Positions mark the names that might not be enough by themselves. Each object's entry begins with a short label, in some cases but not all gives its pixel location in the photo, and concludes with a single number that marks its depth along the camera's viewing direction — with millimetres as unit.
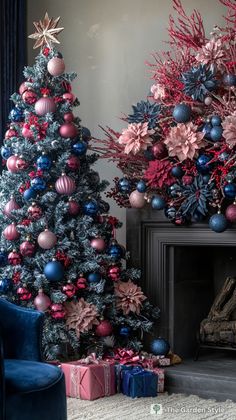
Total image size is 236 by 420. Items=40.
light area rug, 3273
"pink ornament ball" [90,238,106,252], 3908
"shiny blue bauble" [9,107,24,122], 4090
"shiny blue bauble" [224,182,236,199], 3625
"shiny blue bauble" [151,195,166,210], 3869
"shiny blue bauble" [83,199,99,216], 3941
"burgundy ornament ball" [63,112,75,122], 3975
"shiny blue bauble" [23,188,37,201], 3861
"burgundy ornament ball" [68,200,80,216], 3908
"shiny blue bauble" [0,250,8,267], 3945
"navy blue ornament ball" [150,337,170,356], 3949
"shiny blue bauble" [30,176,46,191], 3848
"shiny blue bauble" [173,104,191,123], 3717
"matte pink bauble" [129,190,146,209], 3984
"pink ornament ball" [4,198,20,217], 3938
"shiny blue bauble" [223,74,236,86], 3719
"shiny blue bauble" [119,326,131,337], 3971
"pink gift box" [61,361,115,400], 3592
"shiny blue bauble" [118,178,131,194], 4062
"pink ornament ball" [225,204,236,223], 3667
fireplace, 3982
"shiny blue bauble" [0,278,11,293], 3846
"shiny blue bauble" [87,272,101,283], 3898
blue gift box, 3625
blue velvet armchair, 2441
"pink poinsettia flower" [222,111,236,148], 3508
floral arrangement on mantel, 3670
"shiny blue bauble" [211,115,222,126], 3649
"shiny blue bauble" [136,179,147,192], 3914
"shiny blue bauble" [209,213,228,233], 3695
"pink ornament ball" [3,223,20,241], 3896
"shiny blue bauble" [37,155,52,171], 3857
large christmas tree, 3855
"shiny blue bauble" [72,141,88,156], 3961
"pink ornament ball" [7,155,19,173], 3941
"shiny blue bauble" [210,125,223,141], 3605
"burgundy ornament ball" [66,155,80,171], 3916
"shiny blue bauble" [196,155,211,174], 3680
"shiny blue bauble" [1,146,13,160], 4051
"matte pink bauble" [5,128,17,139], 4059
